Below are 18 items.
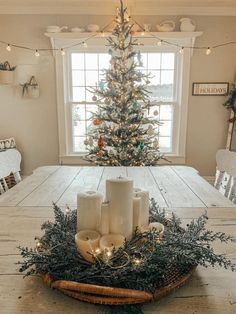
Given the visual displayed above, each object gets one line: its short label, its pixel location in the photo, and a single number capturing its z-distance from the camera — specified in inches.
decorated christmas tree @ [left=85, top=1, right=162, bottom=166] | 129.0
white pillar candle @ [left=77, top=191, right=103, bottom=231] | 33.5
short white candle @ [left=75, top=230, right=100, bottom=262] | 30.3
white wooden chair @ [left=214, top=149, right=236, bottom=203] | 73.0
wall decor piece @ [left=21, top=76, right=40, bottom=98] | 149.3
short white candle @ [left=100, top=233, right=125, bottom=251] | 31.2
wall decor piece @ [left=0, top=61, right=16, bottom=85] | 143.9
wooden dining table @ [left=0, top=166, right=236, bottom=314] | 27.6
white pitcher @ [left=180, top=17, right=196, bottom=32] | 140.2
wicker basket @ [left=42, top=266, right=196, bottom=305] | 26.3
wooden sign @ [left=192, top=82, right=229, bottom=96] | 150.0
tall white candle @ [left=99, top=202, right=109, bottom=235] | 33.1
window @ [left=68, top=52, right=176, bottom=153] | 151.9
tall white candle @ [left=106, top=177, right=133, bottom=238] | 32.4
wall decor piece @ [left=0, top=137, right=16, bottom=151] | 148.3
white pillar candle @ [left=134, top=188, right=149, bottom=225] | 36.1
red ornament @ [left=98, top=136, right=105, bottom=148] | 131.6
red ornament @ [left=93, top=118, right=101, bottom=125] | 133.1
